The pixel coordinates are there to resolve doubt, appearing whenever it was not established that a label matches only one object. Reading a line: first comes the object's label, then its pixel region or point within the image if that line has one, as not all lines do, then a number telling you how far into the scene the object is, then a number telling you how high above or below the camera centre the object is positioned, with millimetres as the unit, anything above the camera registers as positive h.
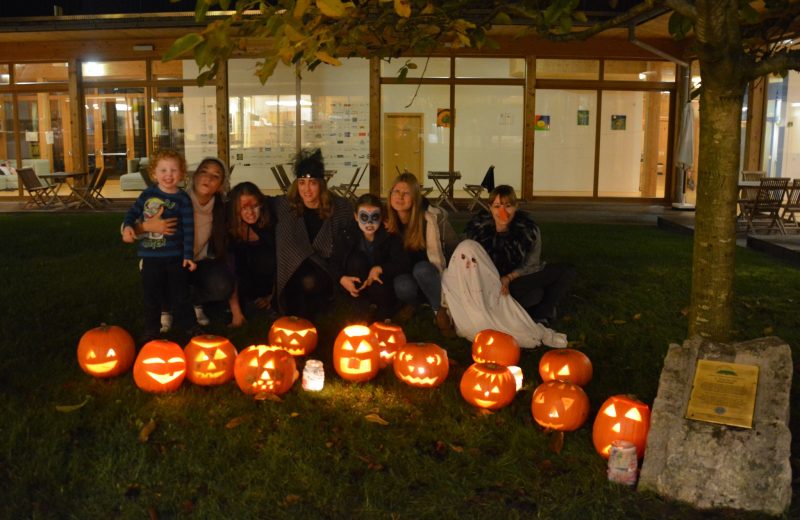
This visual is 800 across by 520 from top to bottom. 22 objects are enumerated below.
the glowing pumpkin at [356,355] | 4598 -1158
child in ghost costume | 5457 -1030
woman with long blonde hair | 5727 -626
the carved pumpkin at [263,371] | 4316 -1179
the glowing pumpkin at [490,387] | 4145 -1200
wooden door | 18203 +183
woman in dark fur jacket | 5762 -741
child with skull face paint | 5746 -779
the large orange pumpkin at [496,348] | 4793 -1163
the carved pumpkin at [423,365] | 4504 -1188
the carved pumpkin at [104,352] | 4633 -1169
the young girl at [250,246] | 5930 -725
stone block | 3150 -1164
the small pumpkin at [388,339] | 4930 -1150
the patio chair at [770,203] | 11680 -667
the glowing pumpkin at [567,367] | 4512 -1189
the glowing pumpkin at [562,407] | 3896 -1222
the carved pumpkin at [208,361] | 4484 -1173
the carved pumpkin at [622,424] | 3590 -1198
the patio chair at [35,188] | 16109 -818
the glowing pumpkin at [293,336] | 5065 -1159
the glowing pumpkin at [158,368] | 4379 -1187
